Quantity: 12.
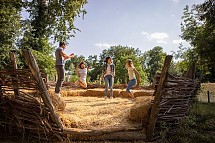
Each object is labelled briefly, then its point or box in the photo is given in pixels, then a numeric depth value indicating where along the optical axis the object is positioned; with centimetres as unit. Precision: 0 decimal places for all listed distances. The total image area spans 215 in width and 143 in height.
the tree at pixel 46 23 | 1755
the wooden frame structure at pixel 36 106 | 396
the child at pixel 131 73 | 784
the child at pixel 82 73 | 1062
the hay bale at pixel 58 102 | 482
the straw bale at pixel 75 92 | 1033
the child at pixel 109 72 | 815
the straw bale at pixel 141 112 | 449
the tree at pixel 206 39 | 1409
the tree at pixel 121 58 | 4244
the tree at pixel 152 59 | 6297
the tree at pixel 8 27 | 1417
